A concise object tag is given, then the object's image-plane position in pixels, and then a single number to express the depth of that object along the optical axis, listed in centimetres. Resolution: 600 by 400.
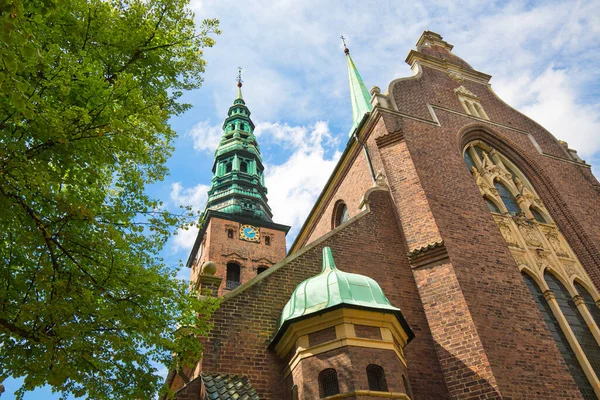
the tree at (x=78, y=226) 507
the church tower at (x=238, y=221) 2609
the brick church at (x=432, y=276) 804
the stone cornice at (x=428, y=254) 1009
